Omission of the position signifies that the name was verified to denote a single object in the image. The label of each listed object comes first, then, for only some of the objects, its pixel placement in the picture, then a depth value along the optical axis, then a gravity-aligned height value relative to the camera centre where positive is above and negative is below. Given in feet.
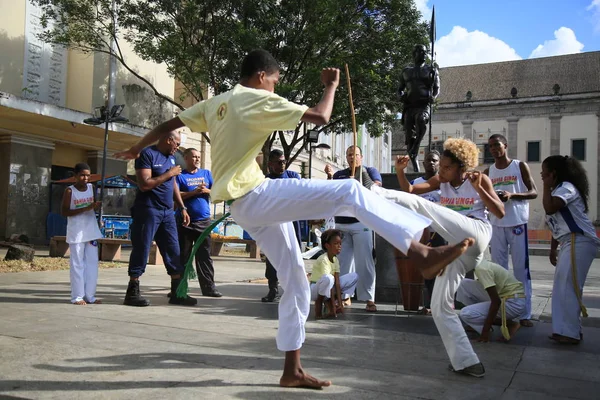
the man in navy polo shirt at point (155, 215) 20.92 +0.47
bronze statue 26.17 +6.76
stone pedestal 23.90 -1.49
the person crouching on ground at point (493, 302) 15.88 -1.83
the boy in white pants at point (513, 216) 19.22 +0.84
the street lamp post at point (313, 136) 55.16 +9.66
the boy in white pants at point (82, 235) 21.29 -0.44
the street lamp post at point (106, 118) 54.85 +10.69
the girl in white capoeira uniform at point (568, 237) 16.14 +0.17
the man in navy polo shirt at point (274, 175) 22.43 +2.30
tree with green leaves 54.29 +19.84
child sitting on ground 19.36 -1.66
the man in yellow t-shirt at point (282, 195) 10.50 +0.72
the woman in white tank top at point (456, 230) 11.96 +0.18
